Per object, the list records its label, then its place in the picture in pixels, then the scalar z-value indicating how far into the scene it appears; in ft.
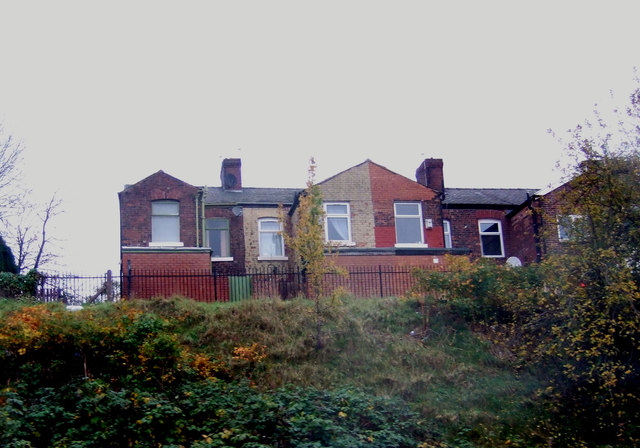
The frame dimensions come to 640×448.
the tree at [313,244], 53.21
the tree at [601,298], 44.55
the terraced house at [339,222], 80.64
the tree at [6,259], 82.36
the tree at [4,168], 86.69
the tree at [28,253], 107.97
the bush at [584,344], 44.14
